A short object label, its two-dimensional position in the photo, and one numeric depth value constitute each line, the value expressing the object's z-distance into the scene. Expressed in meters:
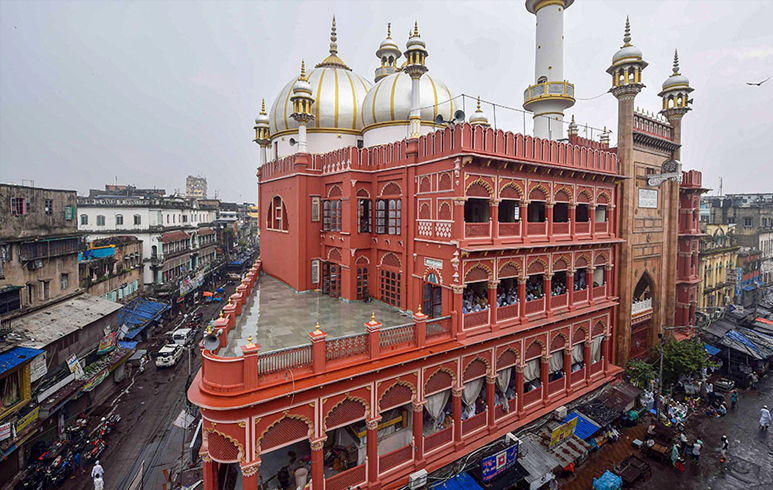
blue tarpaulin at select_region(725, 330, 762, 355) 24.48
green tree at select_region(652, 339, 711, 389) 19.22
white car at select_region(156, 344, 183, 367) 27.11
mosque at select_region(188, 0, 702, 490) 10.57
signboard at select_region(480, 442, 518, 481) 12.57
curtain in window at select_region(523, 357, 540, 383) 16.38
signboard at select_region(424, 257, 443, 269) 14.01
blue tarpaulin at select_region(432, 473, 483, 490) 12.18
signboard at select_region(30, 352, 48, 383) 16.98
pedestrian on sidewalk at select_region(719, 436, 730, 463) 16.02
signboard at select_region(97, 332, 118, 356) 22.94
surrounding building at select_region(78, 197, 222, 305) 36.50
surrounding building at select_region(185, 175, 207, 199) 145.50
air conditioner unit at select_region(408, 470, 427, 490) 11.92
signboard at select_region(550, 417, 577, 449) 14.88
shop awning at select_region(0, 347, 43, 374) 15.22
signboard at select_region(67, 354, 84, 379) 19.86
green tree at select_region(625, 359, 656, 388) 18.41
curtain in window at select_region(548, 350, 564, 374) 17.83
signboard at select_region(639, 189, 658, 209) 20.55
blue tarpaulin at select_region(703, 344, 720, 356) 25.02
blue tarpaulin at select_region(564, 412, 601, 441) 15.79
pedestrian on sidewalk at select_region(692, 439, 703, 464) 15.62
